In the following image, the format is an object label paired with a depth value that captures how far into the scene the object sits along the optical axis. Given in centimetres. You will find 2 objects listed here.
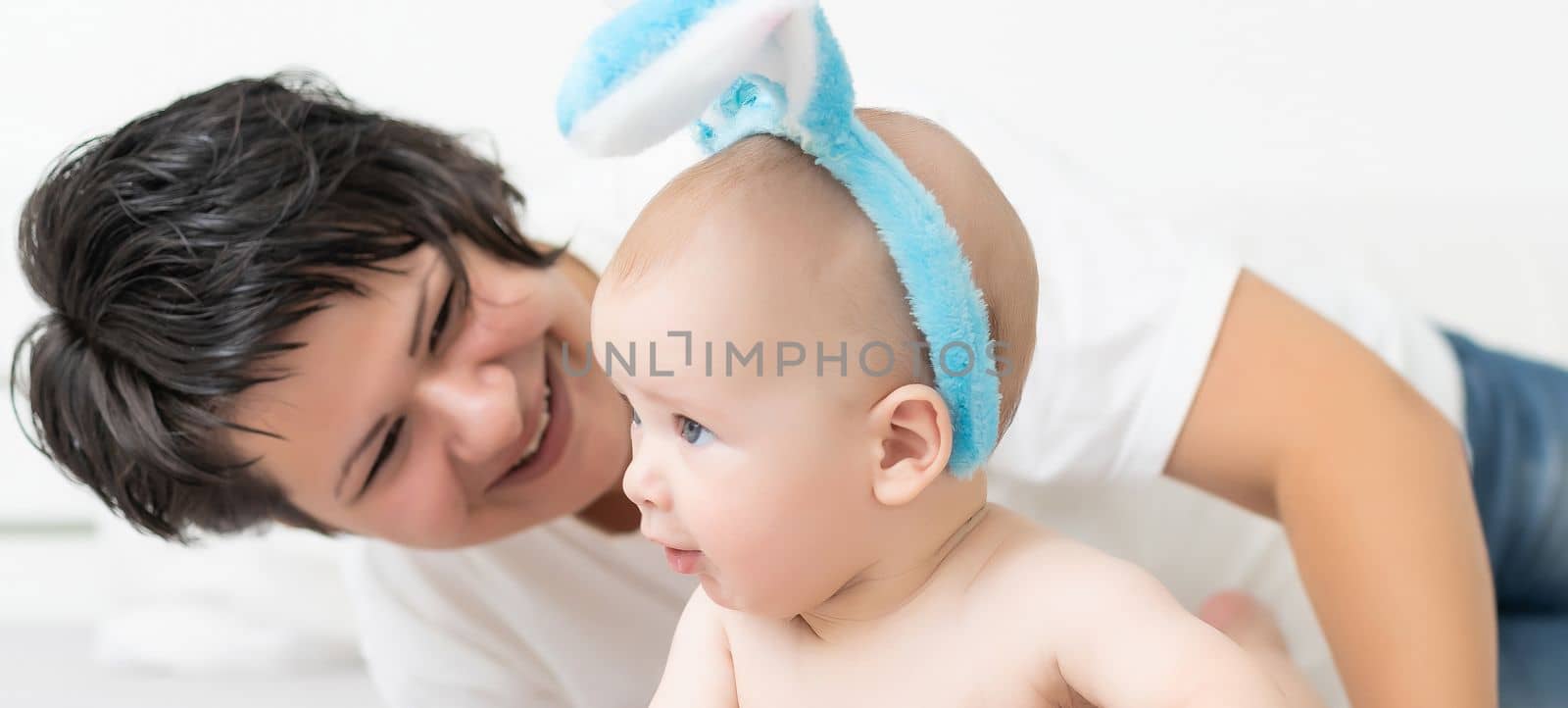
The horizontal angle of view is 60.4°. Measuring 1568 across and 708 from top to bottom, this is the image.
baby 65
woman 96
